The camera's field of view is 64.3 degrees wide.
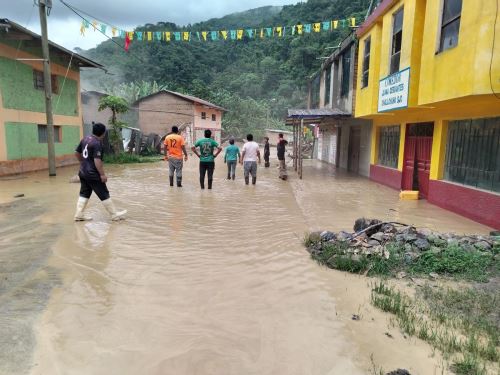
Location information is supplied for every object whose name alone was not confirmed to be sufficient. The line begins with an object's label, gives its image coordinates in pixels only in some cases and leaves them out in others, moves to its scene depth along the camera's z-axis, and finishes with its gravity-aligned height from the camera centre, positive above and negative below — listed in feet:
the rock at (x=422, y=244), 17.26 -4.69
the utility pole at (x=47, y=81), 45.24 +5.58
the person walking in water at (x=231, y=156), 43.97 -2.59
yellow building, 22.16 +2.76
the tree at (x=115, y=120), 69.67 +1.77
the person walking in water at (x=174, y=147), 35.60 -1.41
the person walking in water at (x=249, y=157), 40.70 -2.48
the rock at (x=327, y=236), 19.23 -4.89
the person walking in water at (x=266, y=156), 67.72 -3.85
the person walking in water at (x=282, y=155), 51.70 -2.93
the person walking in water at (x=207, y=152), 34.88 -1.75
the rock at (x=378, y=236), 18.57 -4.73
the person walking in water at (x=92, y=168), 22.70 -2.17
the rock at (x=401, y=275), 15.51 -5.40
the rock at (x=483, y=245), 17.44 -4.73
